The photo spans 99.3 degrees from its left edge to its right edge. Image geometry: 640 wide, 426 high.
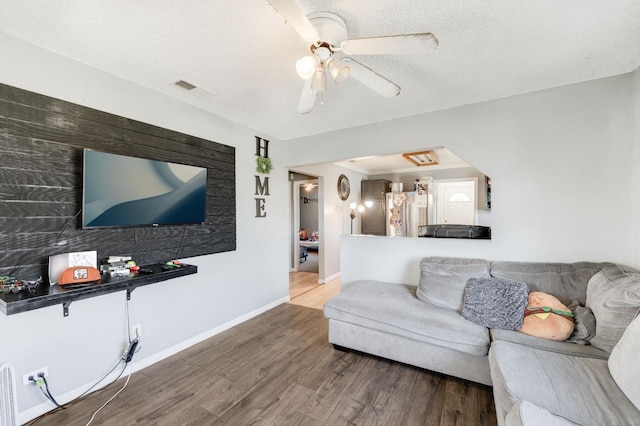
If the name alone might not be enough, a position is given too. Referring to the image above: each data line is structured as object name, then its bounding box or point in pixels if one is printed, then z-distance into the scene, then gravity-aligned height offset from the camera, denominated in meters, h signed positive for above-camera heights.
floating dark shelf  1.42 -0.44
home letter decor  3.53 +0.61
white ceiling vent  2.30 +1.12
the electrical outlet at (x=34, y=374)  1.74 -1.03
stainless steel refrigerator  6.05 +0.11
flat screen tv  1.97 +0.20
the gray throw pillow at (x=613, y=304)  1.55 -0.56
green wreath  3.52 +0.66
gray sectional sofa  1.22 -0.83
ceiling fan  1.27 +0.86
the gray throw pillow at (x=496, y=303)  2.02 -0.70
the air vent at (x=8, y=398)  1.45 -0.99
